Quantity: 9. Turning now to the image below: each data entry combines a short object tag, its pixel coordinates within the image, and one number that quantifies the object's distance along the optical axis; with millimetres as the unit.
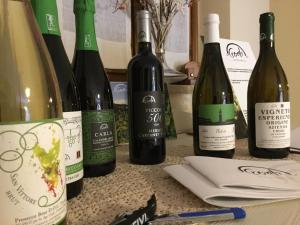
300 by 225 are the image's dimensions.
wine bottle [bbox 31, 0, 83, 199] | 346
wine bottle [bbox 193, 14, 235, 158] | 538
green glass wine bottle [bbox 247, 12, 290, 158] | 550
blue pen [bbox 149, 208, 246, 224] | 284
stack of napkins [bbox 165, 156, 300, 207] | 334
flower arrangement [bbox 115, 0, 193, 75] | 820
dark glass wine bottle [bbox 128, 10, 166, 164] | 526
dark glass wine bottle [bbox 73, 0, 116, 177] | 444
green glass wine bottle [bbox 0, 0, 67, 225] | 218
